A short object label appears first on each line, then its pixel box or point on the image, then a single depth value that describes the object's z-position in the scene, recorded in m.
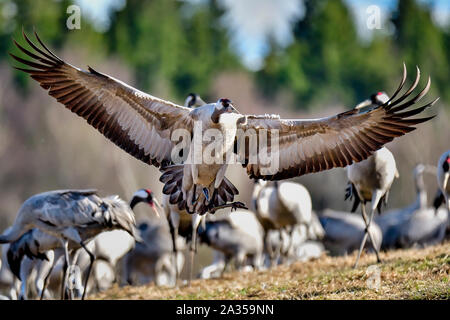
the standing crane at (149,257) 12.90
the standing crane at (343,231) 14.51
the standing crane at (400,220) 14.11
